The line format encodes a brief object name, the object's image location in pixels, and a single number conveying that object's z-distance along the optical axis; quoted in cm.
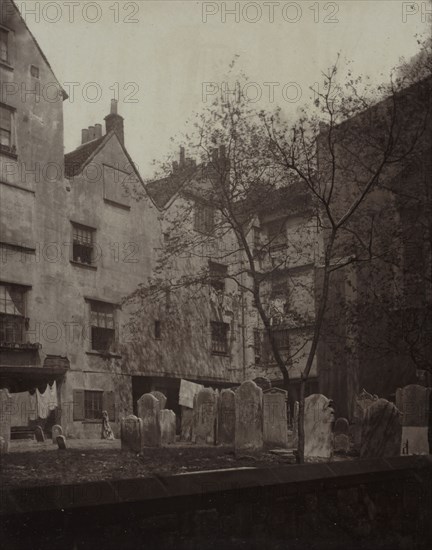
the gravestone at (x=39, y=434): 1742
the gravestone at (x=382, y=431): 1021
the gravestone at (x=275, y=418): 1477
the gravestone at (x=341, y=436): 1498
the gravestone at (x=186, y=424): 1999
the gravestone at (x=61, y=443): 1508
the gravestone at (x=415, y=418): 1266
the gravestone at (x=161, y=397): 1914
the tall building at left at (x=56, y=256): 1869
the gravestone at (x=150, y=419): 1575
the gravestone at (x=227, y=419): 1648
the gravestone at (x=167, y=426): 1758
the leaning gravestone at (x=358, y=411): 1590
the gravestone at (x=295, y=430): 1610
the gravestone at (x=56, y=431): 1769
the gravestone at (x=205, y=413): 1741
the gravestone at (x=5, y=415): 1354
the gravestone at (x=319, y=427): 1304
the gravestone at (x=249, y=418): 1402
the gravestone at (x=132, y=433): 1369
